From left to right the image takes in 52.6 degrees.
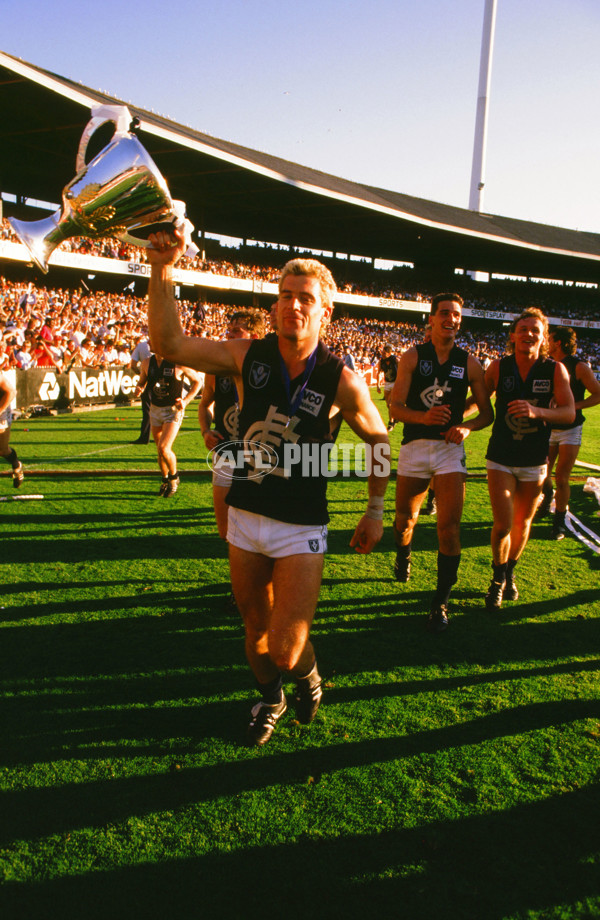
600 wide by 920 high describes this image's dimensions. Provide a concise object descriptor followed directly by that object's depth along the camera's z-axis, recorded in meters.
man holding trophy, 2.86
